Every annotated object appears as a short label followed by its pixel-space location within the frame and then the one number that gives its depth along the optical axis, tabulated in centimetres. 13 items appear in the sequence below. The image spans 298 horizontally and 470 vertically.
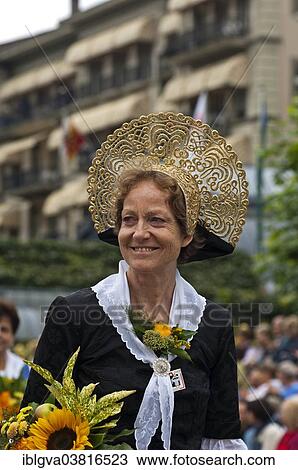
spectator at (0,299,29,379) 805
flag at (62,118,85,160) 2127
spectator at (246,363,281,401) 1173
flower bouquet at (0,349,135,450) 390
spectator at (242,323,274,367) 1401
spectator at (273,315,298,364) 1324
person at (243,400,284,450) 942
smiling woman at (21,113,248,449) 431
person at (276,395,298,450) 742
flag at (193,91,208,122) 2019
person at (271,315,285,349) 1465
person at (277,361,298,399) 1194
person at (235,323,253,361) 1495
